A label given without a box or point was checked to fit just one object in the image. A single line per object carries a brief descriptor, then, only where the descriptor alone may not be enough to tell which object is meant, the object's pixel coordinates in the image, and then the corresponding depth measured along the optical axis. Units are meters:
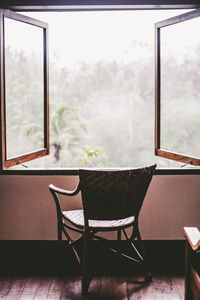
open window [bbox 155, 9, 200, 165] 2.99
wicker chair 2.21
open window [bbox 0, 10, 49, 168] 2.92
